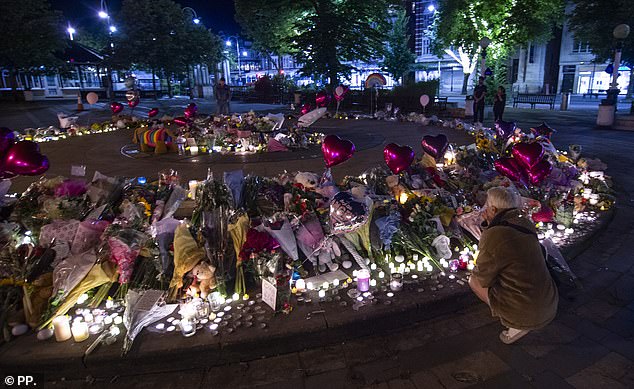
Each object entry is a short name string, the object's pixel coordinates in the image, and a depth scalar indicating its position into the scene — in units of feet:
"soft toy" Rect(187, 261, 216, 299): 12.79
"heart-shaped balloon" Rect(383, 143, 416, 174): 18.88
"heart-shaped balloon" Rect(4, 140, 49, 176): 15.21
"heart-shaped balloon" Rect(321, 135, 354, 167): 18.31
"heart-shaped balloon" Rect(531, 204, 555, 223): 17.81
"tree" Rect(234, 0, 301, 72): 126.62
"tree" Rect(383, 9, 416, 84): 138.41
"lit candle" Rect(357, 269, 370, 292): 13.55
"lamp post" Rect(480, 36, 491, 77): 59.57
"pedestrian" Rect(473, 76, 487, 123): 52.34
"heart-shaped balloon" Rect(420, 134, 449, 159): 22.48
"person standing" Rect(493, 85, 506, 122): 49.96
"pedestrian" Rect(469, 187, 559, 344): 10.27
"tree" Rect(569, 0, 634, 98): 58.75
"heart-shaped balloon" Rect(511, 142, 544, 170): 18.22
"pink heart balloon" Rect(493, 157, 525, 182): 18.69
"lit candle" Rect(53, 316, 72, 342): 11.23
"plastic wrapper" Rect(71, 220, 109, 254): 13.85
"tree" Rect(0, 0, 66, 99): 95.86
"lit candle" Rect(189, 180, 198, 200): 19.15
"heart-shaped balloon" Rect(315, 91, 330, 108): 55.42
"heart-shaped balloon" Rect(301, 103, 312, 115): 43.84
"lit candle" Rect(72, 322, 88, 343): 11.19
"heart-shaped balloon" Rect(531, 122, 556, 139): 29.35
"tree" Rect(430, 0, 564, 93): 85.71
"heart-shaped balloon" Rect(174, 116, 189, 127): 38.58
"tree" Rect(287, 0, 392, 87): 81.15
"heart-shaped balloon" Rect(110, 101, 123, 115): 52.68
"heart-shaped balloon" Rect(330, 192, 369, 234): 13.33
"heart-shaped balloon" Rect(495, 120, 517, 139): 27.81
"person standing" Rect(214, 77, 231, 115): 53.52
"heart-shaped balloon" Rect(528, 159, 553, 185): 18.65
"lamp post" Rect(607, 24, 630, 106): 46.88
